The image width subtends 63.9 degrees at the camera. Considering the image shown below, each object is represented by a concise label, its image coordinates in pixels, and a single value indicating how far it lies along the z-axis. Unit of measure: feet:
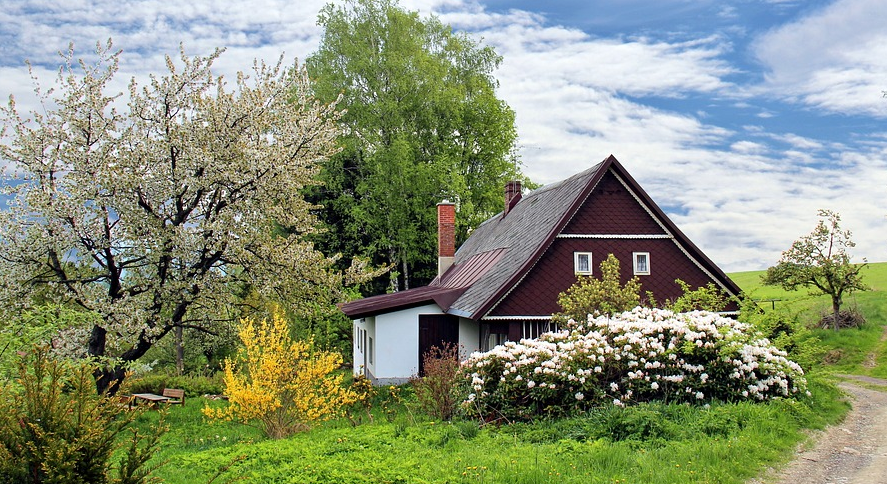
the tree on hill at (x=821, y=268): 88.12
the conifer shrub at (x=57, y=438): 18.60
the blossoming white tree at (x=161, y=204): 50.72
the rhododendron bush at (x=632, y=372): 39.99
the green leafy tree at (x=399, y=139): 107.76
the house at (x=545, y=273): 64.34
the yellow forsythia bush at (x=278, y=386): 40.09
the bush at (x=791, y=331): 46.00
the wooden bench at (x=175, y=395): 64.13
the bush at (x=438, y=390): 43.65
